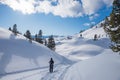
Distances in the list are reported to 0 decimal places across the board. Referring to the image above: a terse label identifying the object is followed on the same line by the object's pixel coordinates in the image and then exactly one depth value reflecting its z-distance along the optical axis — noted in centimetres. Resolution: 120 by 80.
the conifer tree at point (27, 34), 4151
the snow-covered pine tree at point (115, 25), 965
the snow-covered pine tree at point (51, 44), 4299
